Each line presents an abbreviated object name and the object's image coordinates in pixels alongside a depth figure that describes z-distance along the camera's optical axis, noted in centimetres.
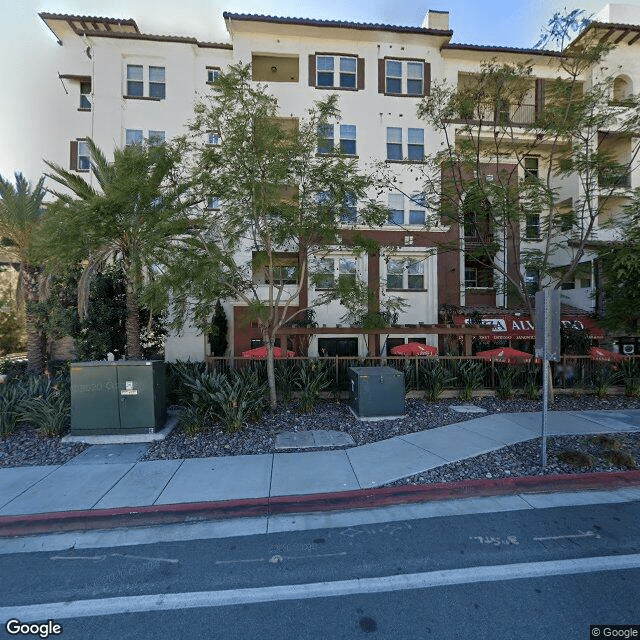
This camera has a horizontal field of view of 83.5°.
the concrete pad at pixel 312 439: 642
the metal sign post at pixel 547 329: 539
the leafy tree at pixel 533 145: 863
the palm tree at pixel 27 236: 1236
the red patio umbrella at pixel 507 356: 1019
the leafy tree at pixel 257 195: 738
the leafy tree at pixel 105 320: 1166
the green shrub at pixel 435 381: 945
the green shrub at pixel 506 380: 968
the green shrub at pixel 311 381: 855
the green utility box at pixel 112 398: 687
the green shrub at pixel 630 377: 1010
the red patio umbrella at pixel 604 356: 1033
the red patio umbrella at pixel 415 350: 1065
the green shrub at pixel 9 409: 710
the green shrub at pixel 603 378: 1008
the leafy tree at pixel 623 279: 938
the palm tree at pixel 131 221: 788
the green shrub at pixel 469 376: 966
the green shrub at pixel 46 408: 708
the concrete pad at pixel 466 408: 852
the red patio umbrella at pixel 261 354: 1040
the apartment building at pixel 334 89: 1588
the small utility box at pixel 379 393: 791
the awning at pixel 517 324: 1495
